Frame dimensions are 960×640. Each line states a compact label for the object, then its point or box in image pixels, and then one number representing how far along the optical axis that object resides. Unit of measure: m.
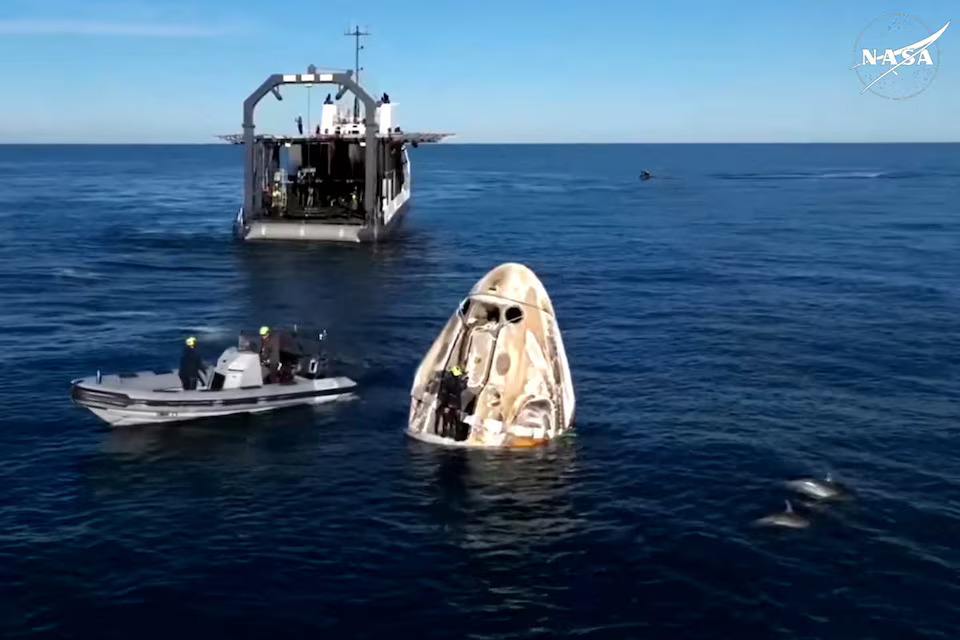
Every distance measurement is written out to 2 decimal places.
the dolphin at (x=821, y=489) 27.55
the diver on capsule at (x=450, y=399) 29.92
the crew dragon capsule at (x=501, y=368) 30.34
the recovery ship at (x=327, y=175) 81.25
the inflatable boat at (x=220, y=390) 31.66
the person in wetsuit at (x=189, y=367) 32.94
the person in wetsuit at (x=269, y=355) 34.38
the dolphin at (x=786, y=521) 25.55
